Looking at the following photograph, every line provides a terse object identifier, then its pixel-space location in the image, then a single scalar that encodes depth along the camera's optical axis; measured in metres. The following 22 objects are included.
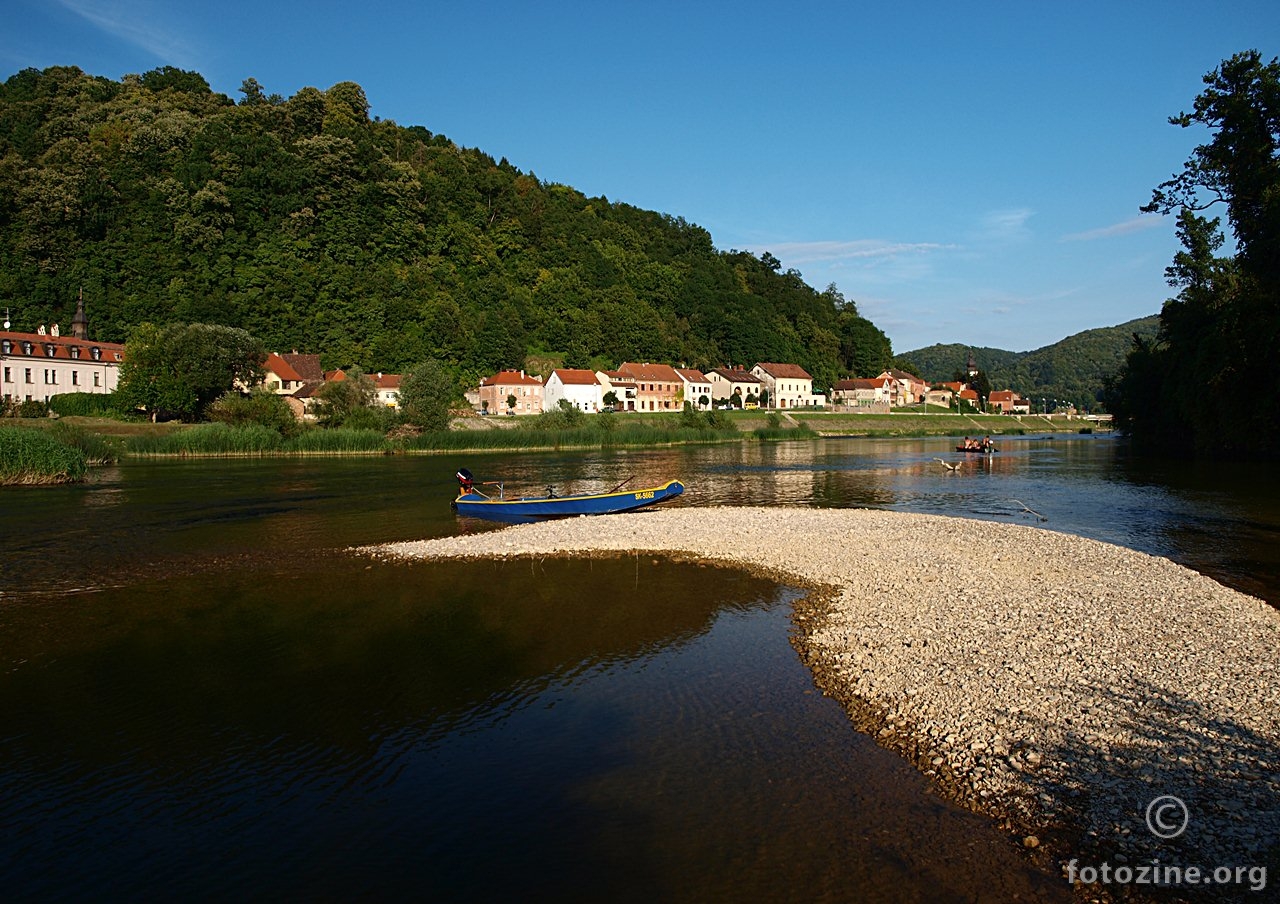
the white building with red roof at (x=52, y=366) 75.19
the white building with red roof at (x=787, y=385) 153.75
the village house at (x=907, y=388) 166.00
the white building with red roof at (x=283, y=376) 100.31
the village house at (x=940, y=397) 168.75
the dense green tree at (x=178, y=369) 70.12
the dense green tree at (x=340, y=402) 72.62
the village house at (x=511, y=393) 114.69
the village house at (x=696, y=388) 136.75
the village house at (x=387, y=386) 105.94
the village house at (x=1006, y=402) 175.38
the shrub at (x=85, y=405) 71.12
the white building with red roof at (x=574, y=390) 117.81
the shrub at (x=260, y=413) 64.75
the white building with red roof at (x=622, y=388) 125.46
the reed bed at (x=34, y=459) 37.62
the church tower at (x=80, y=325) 98.38
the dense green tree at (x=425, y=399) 70.44
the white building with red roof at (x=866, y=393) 159.88
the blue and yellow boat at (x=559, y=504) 29.53
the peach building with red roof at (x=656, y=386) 130.62
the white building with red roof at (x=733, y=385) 146.38
